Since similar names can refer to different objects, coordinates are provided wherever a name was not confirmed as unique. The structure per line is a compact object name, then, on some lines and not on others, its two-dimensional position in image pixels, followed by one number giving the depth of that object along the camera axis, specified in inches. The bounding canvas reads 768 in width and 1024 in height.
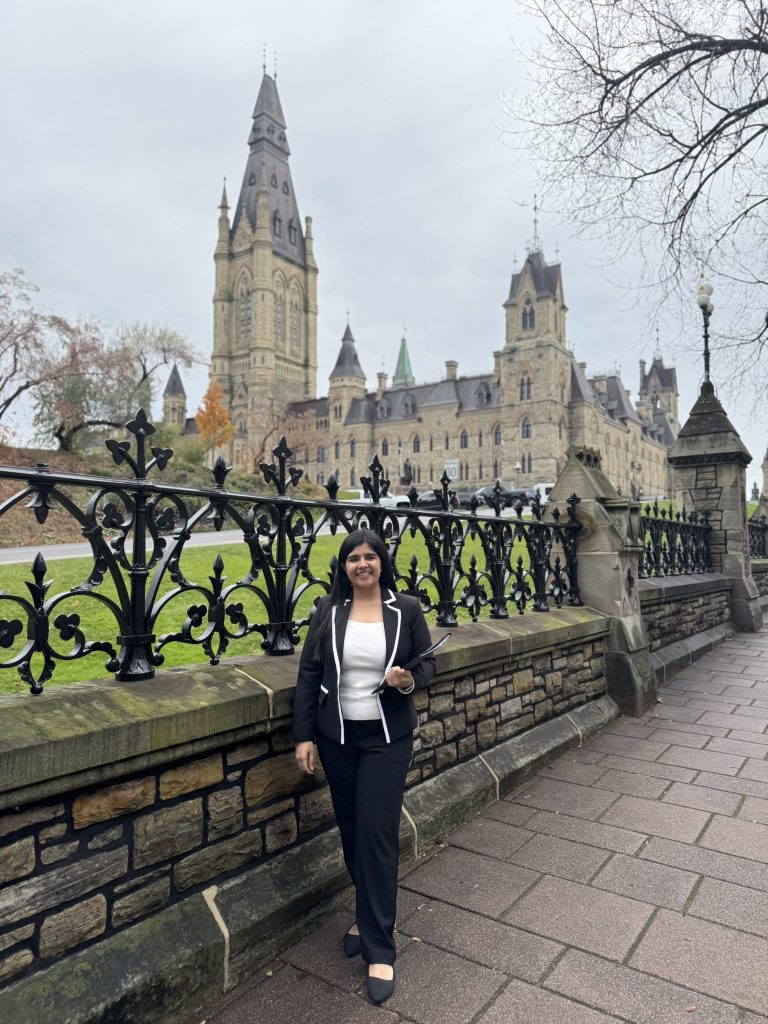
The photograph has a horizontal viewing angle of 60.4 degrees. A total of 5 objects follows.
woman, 108.3
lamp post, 487.4
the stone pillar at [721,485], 485.9
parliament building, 3159.5
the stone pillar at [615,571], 261.3
